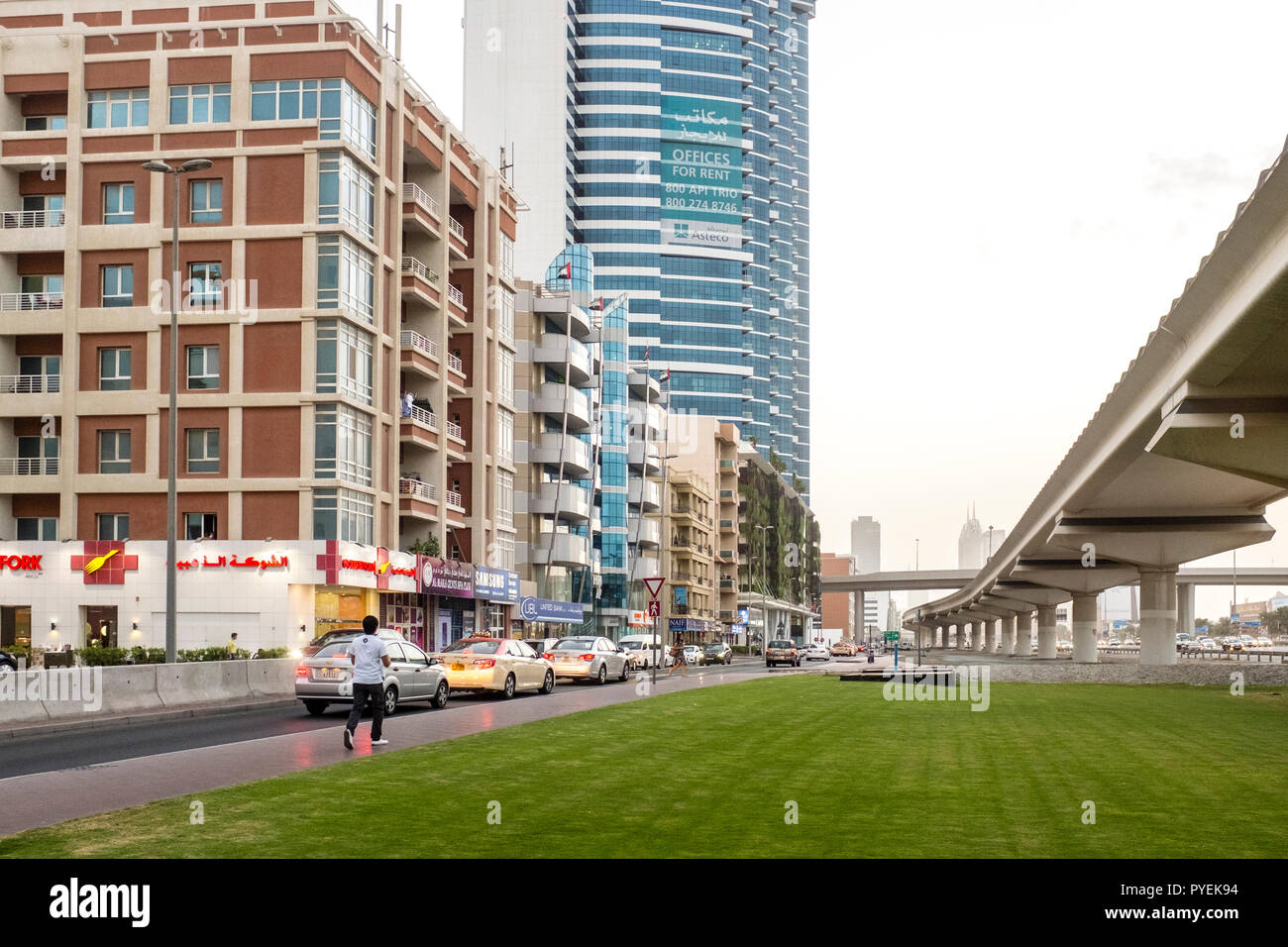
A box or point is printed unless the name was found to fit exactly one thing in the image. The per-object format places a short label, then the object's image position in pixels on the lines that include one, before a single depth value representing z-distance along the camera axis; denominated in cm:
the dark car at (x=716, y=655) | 7852
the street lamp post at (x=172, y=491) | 3047
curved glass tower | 16538
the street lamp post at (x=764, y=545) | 15989
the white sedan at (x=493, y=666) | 3216
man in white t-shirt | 1861
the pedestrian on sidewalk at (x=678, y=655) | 5662
